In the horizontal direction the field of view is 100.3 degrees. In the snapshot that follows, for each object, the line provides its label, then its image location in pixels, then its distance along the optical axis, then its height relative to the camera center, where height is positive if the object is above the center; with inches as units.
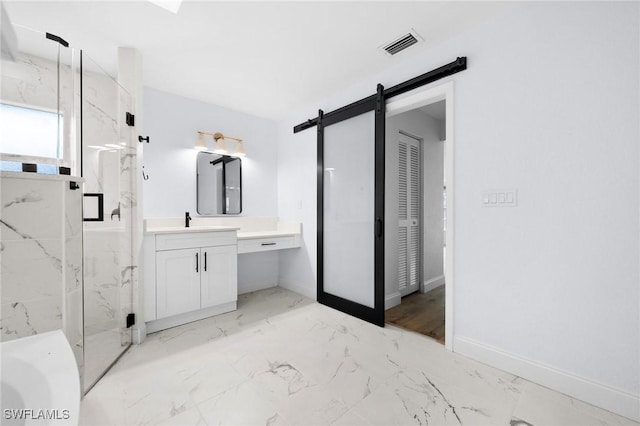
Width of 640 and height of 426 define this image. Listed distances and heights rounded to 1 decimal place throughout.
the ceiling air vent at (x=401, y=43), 79.3 +52.5
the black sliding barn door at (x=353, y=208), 99.0 +1.7
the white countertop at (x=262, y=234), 118.1 -10.2
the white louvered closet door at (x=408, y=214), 128.6 -0.9
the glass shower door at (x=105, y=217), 67.0 -0.9
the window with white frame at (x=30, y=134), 50.1 +15.9
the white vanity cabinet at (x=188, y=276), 91.8 -23.3
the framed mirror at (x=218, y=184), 125.2 +14.3
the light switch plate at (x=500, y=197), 69.2 +3.8
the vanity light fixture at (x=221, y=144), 121.1 +32.8
